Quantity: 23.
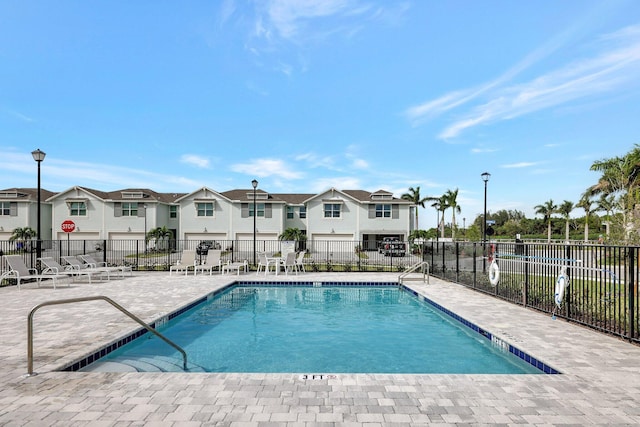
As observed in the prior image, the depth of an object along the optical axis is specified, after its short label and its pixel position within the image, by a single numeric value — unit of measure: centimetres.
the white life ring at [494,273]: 957
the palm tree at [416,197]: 5375
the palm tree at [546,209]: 6010
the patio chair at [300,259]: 1596
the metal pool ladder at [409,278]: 1348
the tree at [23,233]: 3379
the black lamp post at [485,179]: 2078
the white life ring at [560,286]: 683
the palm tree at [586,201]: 3578
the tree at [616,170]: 2720
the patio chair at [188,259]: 1526
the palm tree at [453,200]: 5541
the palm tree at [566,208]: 5634
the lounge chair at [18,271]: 1098
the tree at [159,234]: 3316
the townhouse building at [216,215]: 3438
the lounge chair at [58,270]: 1208
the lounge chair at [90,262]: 1481
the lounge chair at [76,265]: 1290
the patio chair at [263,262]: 1520
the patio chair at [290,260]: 1493
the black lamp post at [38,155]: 1270
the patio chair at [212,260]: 1495
